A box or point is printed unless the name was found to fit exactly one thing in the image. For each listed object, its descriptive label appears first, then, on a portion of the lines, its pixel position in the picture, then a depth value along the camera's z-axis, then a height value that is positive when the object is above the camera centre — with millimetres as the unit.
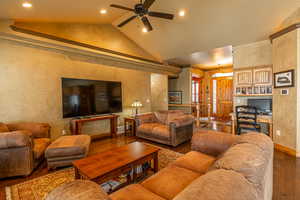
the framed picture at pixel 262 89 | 4160 +183
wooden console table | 3736 -746
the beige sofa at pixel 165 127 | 3588 -852
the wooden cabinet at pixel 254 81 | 4090 +456
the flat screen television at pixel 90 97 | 3833 +29
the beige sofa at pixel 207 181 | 685 -483
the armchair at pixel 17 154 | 2195 -918
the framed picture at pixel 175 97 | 8000 -12
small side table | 4719 -1024
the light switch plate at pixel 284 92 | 3256 +80
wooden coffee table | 1685 -896
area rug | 1885 -1316
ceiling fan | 2801 +1859
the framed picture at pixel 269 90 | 4040 +162
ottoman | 2477 -991
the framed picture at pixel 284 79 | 3135 +389
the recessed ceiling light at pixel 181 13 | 3891 +2381
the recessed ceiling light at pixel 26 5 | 2709 +1876
